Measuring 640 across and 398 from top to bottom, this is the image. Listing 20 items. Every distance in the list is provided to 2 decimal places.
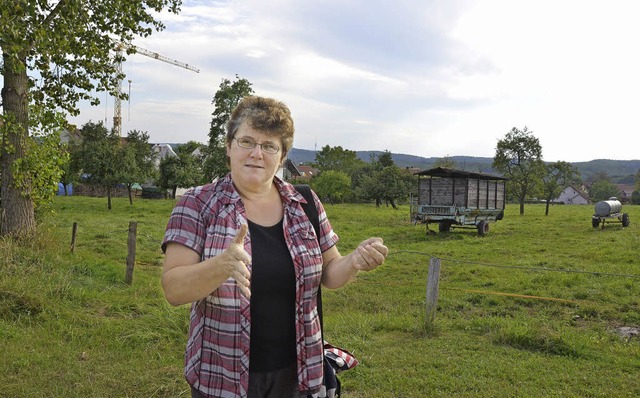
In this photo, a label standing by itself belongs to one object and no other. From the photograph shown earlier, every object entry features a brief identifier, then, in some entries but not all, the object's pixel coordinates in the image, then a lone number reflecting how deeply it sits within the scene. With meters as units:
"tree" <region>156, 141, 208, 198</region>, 36.69
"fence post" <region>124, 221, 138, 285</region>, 8.84
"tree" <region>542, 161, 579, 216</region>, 34.62
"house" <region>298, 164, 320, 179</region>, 91.97
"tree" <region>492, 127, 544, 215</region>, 34.06
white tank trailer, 22.44
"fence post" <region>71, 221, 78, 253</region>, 11.02
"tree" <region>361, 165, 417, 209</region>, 41.81
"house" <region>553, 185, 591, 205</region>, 85.62
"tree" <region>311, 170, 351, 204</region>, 51.12
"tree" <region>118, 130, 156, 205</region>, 31.31
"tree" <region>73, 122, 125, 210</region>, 30.66
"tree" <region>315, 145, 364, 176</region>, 74.44
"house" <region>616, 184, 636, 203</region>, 82.44
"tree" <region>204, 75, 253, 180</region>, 36.56
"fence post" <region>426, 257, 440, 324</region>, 6.29
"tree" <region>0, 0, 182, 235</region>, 9.49
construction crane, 83.00
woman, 1.91
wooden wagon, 20.69
